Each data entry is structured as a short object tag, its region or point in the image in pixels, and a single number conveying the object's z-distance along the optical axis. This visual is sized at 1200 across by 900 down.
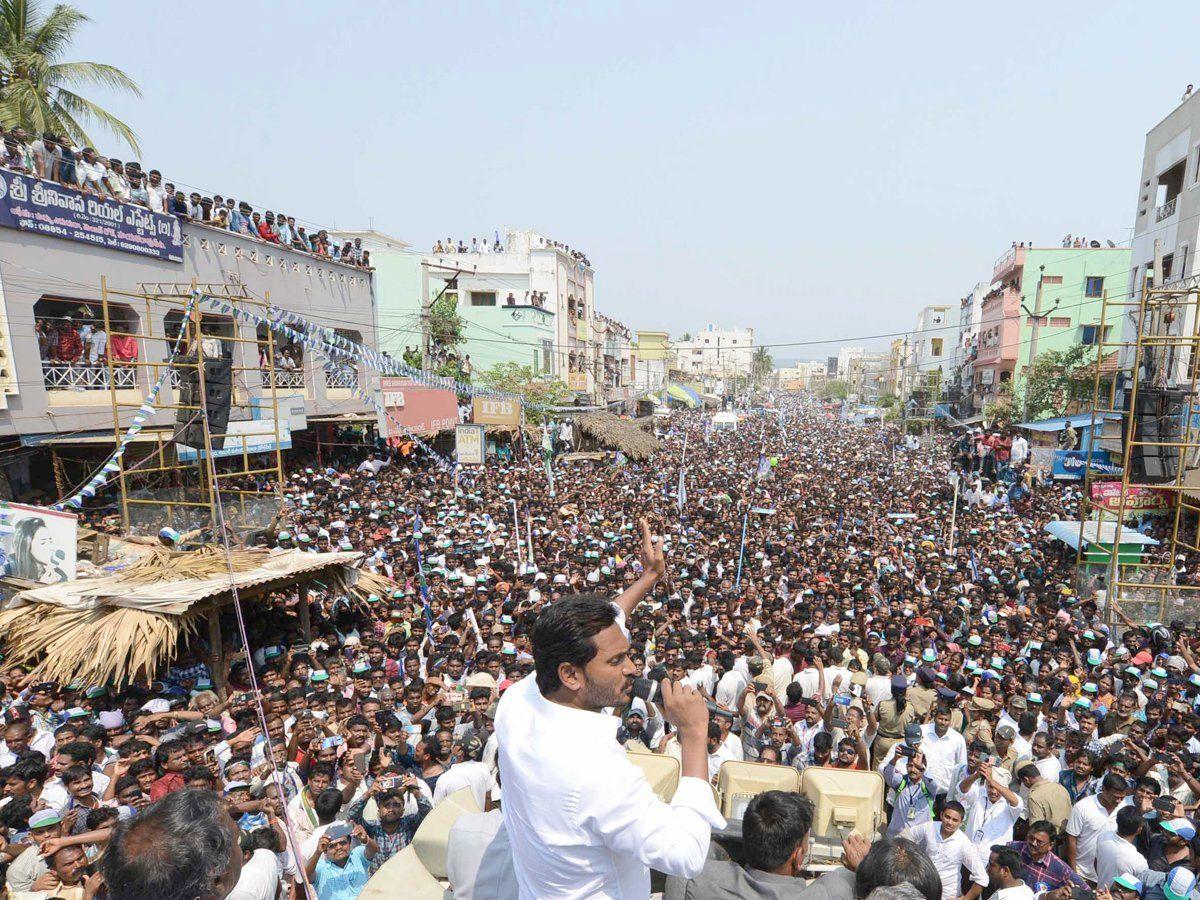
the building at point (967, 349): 45.72
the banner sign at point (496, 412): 23.97
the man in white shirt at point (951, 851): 4.31
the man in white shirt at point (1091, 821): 4.40
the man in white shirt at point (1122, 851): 4.07
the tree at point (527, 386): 30.88
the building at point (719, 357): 112.68
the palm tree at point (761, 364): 119.50
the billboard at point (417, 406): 20.97
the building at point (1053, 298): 35.81
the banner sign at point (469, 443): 19.97
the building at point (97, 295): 12.38
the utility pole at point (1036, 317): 32.81
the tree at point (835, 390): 120.56
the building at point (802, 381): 166.62
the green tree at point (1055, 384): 27.19
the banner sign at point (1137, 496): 13.33
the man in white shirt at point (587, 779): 1.59
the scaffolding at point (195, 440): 10.30
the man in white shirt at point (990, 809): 4.61
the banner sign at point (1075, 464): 18.05
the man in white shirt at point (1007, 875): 3.67
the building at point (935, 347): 65.26
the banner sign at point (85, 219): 12.23
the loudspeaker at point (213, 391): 10.08
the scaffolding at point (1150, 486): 9.96
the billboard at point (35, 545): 7.99
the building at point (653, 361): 75.81
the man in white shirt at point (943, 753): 5.30
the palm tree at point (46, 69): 17.41
